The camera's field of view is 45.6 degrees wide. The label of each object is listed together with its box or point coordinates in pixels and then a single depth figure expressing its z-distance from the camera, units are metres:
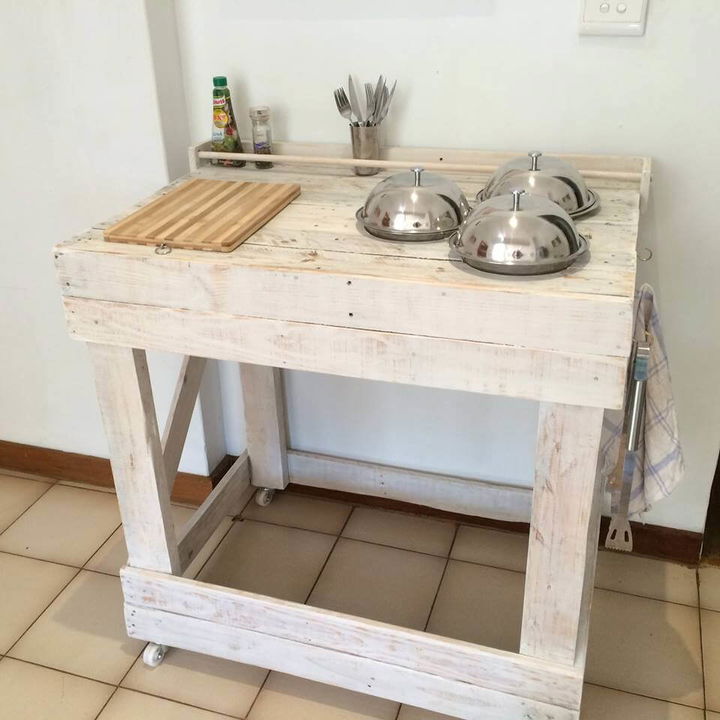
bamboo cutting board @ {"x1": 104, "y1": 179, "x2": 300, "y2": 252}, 1.38
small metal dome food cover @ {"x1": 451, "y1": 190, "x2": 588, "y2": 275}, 1.23
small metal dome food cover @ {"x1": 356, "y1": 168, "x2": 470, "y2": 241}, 1.37
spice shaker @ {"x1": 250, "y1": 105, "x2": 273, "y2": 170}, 1.78
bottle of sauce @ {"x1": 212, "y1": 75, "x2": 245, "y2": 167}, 1.78
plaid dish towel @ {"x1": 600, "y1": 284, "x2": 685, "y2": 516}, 1.48
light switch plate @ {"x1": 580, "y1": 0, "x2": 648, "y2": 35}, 1.54
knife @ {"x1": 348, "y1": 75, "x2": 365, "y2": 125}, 1.74
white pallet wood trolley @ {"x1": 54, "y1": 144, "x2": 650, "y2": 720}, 1.22
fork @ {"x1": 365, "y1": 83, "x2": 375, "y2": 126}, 1.71
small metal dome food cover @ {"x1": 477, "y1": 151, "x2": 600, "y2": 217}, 1.43
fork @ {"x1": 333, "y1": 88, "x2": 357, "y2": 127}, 1.70
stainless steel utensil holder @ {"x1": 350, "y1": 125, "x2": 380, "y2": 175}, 1.71
